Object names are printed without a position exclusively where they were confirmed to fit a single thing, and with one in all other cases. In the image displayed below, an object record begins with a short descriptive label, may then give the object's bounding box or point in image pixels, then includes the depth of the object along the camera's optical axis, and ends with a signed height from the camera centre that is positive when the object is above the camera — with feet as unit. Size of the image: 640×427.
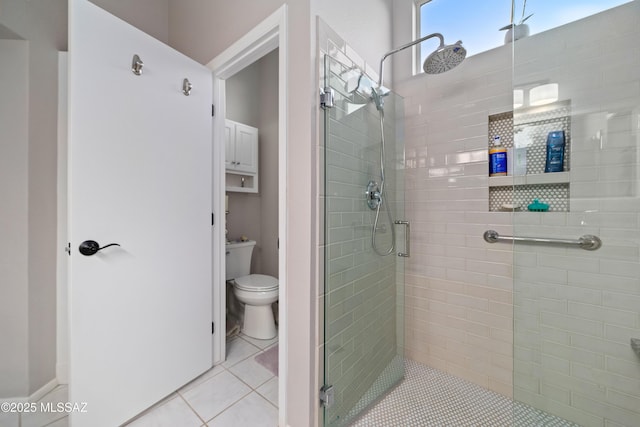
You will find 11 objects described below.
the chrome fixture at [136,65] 4.26 +2.59
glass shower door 4.05 -0.73
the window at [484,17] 4.09 +4.07
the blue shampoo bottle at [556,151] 4.08 +1.05
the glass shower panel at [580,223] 3.63 -0.15
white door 3.72 -0.08
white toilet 6.83 -2.31
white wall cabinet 8.21 +1.98
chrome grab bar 3.80 -0.45
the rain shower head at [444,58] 4.07 +2.72
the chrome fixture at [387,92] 4.15 +2.51
